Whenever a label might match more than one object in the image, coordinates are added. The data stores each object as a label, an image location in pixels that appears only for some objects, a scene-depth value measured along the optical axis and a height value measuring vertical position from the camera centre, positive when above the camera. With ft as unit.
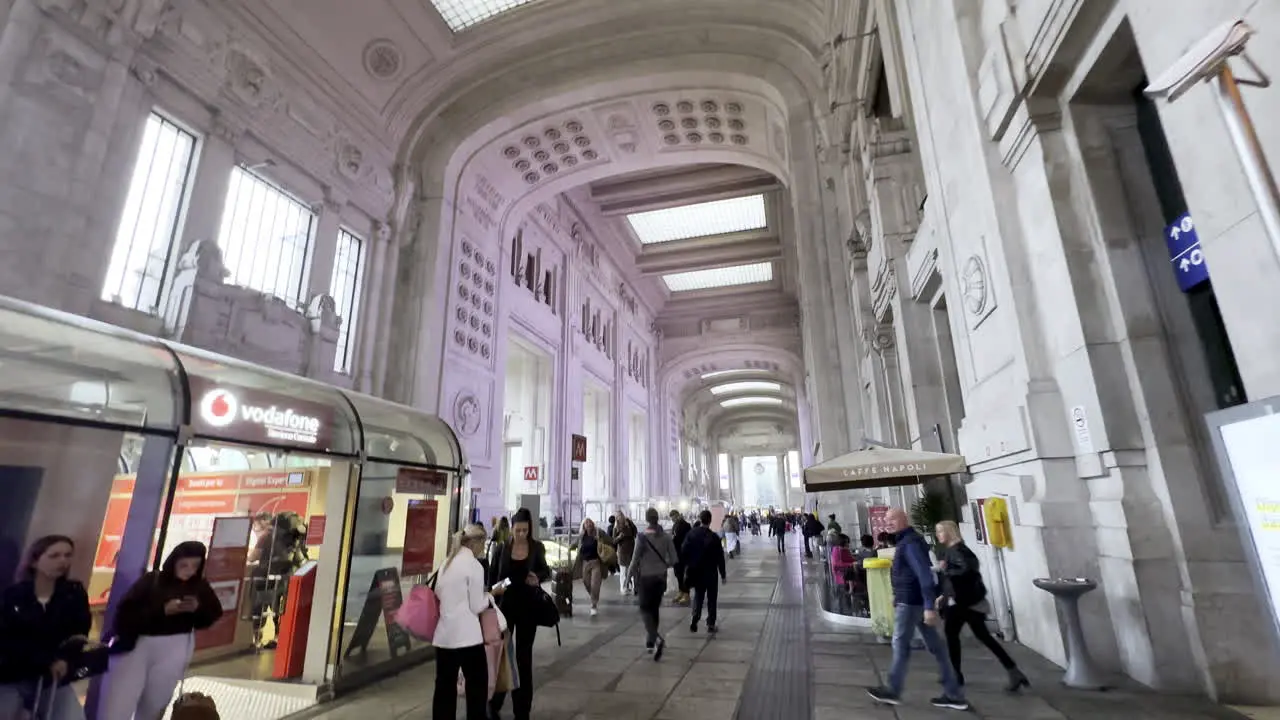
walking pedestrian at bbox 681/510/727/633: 24.21 -1.62
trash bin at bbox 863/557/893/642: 21.29 -2.74
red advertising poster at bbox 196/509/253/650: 17.74 -0.81
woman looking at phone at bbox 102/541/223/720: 11.33 -1.92
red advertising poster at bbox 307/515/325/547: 19.01 -0.04
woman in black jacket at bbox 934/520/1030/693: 14.64 -1.83
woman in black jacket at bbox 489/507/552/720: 14.34 -1.38
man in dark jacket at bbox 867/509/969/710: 13.57 -2.17
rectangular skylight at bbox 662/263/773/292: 102.17 +42.64
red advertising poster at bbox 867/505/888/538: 30.78 -0.01
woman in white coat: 12.28 -2.23
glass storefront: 11.68 +1.03
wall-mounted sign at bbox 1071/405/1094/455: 15.40 +2.18
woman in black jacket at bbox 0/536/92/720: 10.12 -1.59
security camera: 6.72 +5.21
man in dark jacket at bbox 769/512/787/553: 69.87 -0.84
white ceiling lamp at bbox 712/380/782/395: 155.14 +35.08
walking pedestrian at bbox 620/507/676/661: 20.43 -1.64
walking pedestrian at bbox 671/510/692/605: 31.03 -0.62
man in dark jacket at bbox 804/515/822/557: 52.90 -0.77
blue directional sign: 14.32 +6.23
